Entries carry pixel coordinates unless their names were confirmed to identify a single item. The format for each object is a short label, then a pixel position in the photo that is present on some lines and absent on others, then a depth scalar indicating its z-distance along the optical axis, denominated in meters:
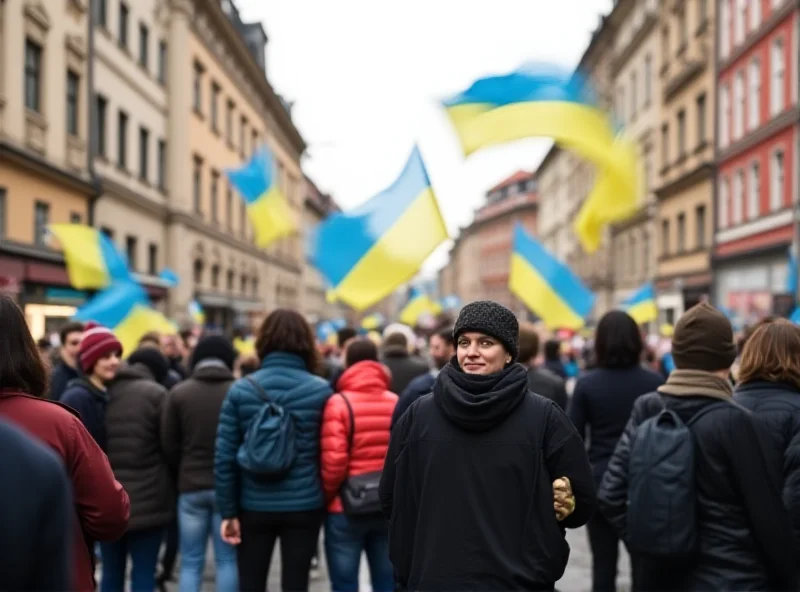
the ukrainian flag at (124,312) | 9.15
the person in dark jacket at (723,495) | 3.19
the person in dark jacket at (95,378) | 4.83
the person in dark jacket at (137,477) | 5.09
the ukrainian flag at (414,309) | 23.86
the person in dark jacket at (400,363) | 7.89
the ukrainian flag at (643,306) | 15.81
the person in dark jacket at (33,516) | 1.41
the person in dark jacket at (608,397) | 5.18
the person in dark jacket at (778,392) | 3.48
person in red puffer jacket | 4.71
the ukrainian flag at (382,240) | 6.96
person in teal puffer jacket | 4.58
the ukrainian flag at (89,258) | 10.92
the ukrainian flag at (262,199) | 13.59
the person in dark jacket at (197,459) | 5.20
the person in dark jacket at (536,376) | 5.96
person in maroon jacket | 2.48
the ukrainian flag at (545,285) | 10.86
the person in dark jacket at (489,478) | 2.72
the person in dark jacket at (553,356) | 9.30
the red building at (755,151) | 23.41
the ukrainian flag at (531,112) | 7.37
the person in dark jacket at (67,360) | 6.17
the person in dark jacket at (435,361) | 4.98
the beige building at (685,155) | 30.23
